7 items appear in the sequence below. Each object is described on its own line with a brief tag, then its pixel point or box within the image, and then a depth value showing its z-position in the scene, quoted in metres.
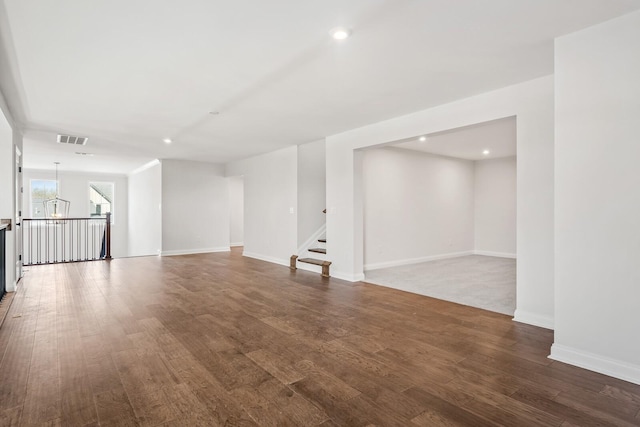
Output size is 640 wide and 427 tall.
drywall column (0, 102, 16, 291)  4.68
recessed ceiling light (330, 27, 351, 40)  2.51
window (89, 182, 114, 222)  11.78
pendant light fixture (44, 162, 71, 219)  10.95
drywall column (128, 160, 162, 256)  8.95
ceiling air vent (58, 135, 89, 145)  6.08
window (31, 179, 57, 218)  10.80
